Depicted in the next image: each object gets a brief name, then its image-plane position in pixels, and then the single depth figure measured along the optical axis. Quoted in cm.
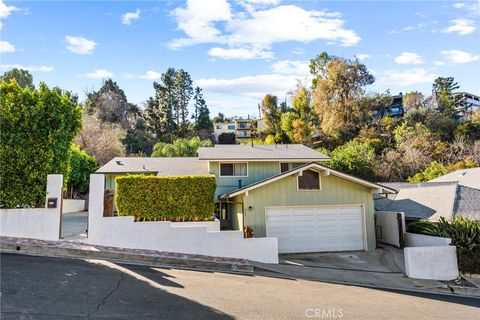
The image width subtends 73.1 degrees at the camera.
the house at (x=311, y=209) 1523
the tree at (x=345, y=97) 4134
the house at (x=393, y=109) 4531
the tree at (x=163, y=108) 5509
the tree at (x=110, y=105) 4859
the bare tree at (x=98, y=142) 3406
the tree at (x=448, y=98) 5059
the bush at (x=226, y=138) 5584
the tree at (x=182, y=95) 5762
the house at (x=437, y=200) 1537
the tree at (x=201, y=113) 5888
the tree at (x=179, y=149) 3572
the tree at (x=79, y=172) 2467
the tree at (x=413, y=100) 5684
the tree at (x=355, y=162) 3028
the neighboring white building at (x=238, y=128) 6323
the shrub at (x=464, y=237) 1209
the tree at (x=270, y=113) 5125
